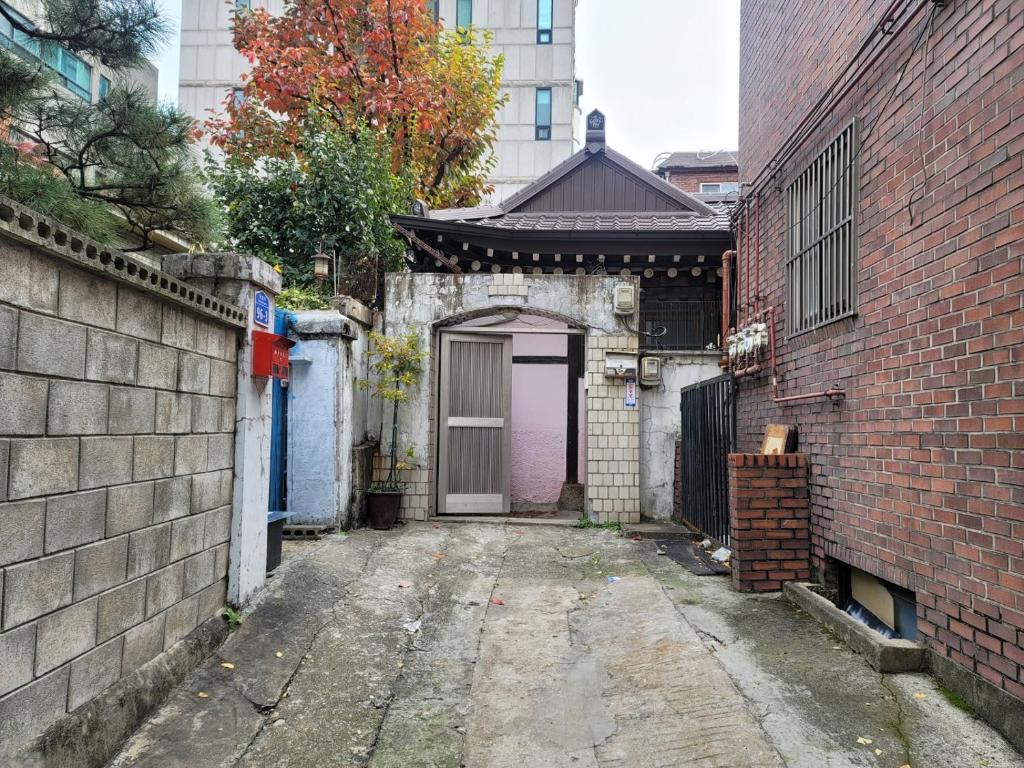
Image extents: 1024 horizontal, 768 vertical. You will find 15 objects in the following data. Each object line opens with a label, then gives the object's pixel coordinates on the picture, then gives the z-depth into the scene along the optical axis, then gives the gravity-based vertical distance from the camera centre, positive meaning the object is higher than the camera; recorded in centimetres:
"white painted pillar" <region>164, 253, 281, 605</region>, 400 -3
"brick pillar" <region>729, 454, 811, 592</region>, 487 -71
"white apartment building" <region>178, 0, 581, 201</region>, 2331 +1235
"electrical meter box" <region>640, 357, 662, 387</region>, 794 +62
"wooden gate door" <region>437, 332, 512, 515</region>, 816 -9
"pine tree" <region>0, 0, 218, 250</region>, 391 +179
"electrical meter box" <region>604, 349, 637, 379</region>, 787 +68
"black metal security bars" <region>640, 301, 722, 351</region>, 922 +142
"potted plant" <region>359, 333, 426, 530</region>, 707 +40
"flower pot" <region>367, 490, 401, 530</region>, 701 -97
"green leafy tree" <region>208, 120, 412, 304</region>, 893 +281
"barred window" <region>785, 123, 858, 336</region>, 445 +137
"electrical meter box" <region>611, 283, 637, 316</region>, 785 +146
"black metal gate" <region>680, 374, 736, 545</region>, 610 -29
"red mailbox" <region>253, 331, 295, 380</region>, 414 +39
